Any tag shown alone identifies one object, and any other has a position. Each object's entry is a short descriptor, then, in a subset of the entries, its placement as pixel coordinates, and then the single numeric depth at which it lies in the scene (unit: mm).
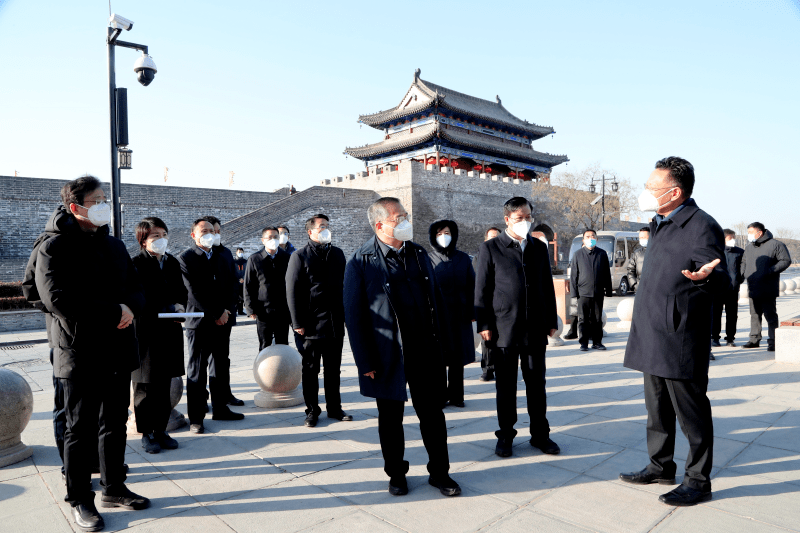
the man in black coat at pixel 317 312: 4426
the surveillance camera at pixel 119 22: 6891
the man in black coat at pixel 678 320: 2740
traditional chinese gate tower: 35719
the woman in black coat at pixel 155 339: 3723
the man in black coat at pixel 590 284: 7305
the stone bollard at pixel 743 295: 15266
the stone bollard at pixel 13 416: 3580
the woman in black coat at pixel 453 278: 4734
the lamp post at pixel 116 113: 6484
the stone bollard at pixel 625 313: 9550
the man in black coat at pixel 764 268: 6867
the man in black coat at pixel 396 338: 2916
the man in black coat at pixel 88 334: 2691
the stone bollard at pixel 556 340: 8116
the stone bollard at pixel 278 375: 4863
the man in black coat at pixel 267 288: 5656
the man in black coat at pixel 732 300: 7406
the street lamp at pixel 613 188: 31306
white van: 19781
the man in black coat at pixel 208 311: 4410
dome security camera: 7344
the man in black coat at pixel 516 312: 3520
